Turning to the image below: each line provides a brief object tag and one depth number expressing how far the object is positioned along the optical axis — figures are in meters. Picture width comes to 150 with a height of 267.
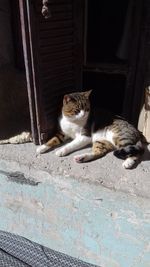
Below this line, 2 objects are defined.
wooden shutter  1.43
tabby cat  1.58
